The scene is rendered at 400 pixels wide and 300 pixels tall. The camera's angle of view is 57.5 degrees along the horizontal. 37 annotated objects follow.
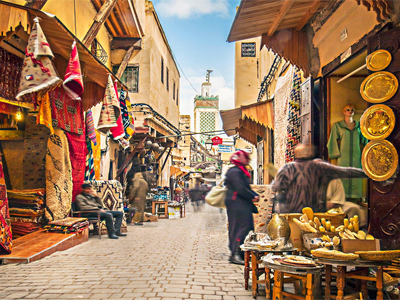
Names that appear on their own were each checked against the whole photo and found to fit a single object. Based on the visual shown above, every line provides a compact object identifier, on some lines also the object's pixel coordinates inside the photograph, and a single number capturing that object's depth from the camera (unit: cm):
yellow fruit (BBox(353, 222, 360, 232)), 388
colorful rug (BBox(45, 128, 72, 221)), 736
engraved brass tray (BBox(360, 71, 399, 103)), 390
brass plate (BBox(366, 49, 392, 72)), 400
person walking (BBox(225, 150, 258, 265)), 571
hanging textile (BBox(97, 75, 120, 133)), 813
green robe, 577
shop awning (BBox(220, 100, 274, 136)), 1032
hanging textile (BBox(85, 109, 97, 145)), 941
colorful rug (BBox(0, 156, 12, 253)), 541
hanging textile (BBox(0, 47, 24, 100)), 567
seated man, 836
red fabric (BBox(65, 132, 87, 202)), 826
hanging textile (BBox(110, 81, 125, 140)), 854
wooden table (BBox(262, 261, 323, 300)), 322
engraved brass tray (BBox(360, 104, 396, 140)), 389
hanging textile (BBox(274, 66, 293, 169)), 808
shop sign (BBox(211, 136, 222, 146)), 2612
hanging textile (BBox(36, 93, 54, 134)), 659
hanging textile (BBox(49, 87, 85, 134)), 734
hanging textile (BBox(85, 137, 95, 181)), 953
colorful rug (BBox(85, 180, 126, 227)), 942
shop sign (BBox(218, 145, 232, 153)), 2505
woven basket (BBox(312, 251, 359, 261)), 318
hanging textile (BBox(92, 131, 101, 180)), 1005
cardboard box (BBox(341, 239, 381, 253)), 333
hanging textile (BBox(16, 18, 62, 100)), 514
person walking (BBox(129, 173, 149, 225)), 1197
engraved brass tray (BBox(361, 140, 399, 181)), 382
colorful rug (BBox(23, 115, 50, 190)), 761
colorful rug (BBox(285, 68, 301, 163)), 708
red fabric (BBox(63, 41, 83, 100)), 592
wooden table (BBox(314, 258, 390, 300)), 313
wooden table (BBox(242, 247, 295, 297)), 392
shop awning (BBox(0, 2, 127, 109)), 472
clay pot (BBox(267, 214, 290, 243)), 423
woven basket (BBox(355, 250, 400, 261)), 312
